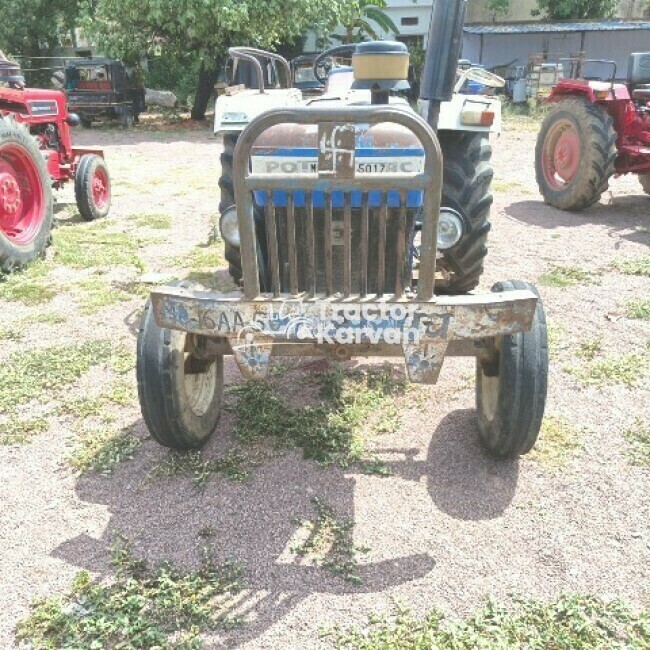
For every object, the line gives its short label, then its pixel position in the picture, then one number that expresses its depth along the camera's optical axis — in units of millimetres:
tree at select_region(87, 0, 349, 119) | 13867
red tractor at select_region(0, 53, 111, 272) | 5746
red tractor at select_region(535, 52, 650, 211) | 7156
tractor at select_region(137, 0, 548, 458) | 2455
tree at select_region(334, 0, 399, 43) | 22406
